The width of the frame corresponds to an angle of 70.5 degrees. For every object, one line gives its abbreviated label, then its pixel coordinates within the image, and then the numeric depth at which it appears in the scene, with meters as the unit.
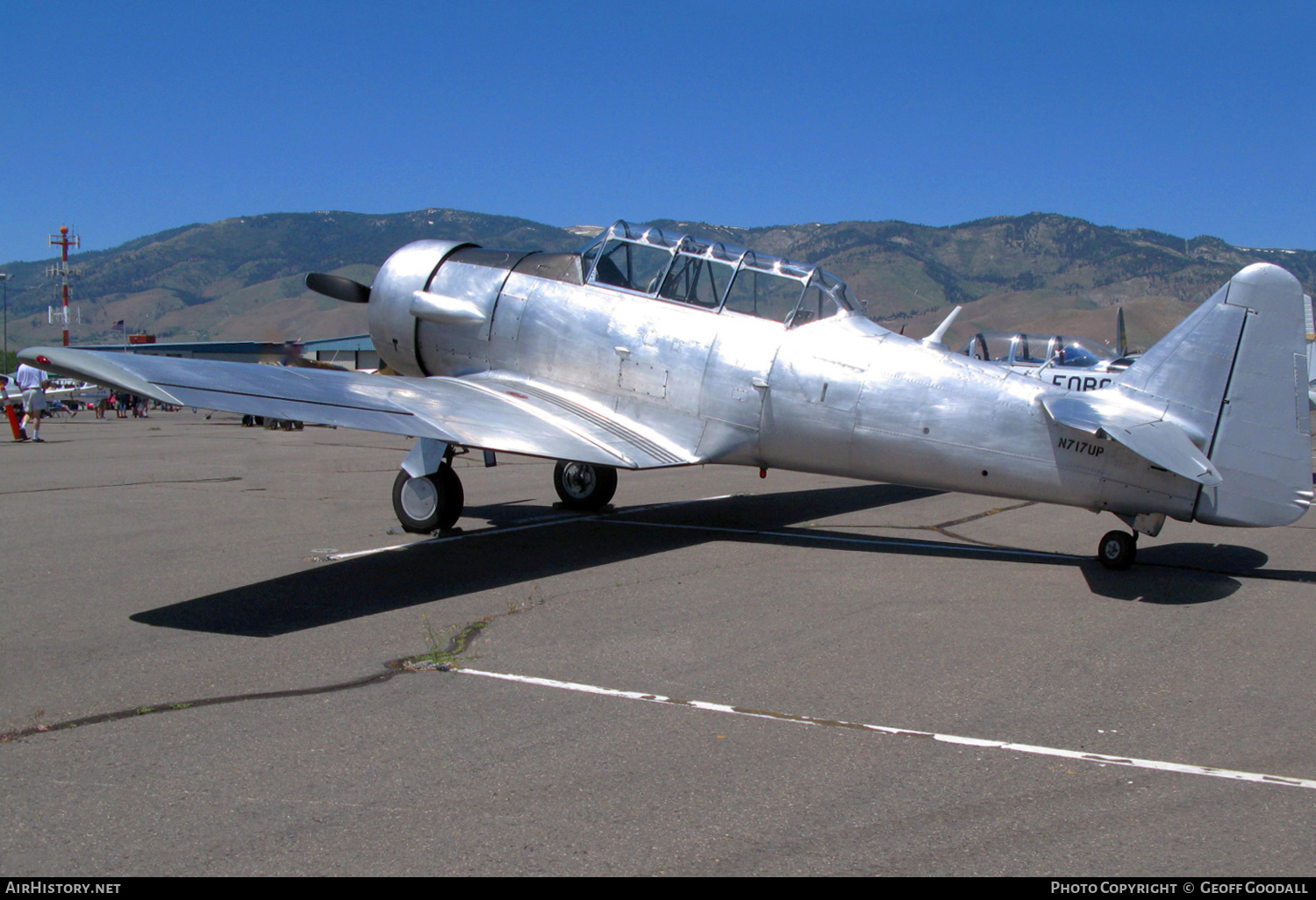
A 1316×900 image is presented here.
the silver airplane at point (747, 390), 7.32
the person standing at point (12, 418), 22.20
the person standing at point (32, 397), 21.61
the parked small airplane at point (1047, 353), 17.22
